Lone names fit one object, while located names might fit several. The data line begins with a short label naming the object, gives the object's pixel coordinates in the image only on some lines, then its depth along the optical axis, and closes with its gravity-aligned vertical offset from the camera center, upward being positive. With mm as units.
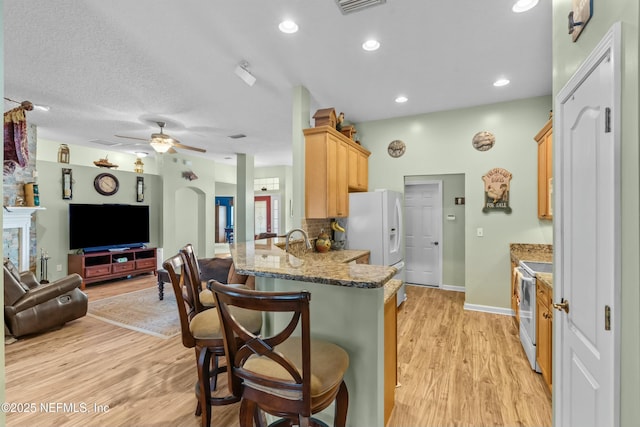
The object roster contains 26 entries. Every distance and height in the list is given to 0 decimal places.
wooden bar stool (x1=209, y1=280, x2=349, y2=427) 1090 -657
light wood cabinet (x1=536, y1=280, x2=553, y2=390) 2096 -867
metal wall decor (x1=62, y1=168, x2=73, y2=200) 5586 +586
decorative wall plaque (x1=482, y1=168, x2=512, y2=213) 4020 +341
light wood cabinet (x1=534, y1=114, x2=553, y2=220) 3281 +504
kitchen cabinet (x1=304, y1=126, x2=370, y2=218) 3516 +526
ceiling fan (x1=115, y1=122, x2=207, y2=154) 4465 +1094
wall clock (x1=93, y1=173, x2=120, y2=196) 6070 +632
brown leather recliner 3195 -1031
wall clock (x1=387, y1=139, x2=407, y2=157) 4605 +1038
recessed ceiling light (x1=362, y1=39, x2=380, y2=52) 2618 +1524
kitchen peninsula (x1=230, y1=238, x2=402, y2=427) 1514 -554
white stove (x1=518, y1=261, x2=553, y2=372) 2525 -892
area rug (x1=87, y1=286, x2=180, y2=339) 3607 -1383
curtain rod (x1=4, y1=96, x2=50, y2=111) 3543 +1461
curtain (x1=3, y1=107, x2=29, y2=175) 3578 +984
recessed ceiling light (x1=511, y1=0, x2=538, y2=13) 2119 +1523
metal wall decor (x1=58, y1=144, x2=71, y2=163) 5633 +1153
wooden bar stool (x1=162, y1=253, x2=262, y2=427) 1714 -704
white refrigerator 4012 -160
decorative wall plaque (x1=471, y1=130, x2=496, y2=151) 4094 +1029
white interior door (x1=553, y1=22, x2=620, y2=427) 1016 -122
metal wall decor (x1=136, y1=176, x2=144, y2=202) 6703 +573
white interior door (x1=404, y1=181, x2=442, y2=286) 5367 -356
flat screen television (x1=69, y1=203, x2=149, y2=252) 5707 -252
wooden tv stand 5598 -999
